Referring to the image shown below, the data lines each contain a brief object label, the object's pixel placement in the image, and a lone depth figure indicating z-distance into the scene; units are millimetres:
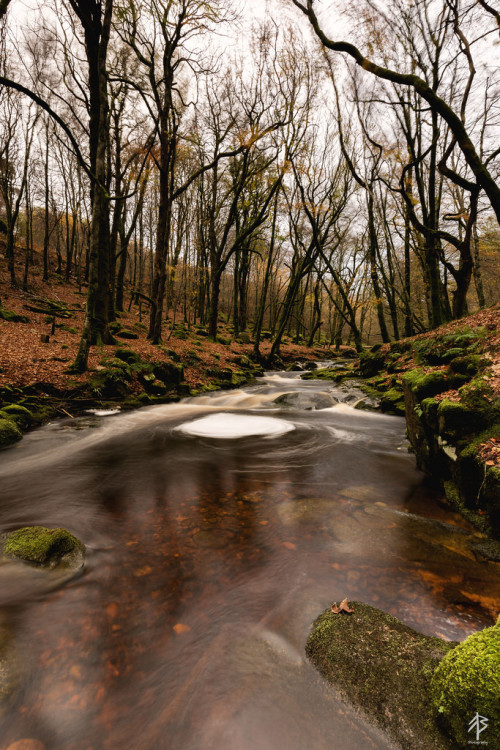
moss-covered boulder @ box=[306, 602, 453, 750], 1472
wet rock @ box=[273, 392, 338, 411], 9791
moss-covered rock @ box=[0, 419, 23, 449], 5375
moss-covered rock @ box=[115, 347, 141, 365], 9852
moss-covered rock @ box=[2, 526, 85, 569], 2643
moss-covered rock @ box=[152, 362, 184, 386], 10218
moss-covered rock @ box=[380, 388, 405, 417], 8031
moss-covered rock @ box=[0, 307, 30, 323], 12359
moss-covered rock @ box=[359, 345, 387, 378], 12438
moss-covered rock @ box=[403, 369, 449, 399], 4828
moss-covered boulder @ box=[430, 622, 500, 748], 1289
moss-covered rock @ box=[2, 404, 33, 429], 6039
